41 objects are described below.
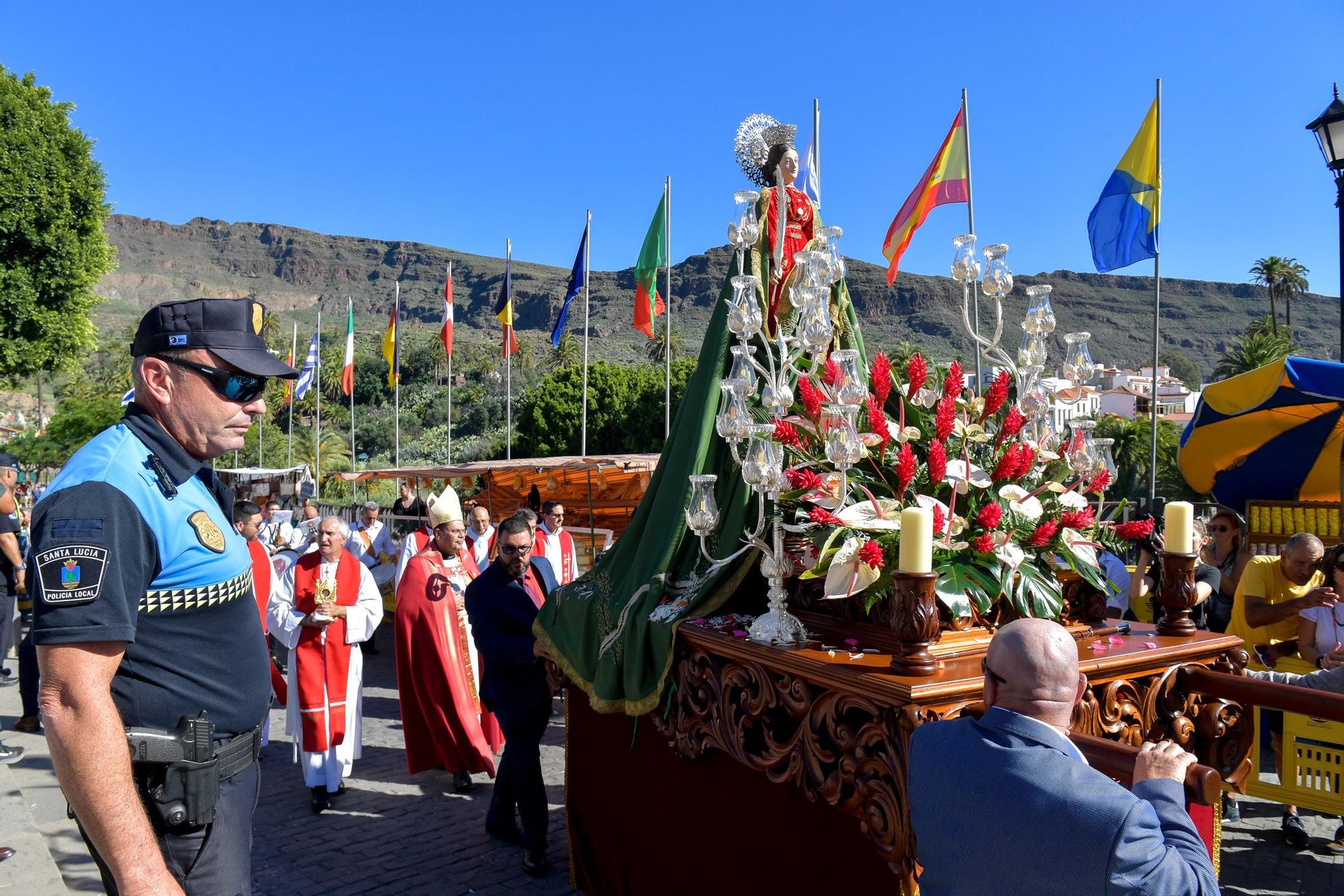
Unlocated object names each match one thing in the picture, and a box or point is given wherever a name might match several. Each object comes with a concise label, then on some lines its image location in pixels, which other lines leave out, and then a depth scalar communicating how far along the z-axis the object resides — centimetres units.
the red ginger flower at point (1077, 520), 302
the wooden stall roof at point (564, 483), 1321
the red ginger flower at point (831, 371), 278
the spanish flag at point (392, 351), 2452
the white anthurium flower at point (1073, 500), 310
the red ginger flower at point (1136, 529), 317
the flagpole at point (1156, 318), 942
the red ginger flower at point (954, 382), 312
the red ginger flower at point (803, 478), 292
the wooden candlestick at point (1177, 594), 312
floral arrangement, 280
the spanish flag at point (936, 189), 925
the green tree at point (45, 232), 1867
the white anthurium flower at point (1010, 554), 285
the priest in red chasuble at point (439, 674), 606
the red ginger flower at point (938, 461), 289
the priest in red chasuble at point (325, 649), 571
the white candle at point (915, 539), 234
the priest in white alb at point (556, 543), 947
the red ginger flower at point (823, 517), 280
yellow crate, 353
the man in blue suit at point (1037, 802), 158
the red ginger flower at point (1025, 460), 299
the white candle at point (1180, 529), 317
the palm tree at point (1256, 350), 4134
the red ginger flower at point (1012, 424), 312
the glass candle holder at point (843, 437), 274
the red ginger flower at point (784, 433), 290
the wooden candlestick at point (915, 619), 233
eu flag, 1720
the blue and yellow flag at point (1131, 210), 948
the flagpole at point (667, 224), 1527
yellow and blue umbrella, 670
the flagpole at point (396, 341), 2349
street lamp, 623
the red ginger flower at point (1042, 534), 298
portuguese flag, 1535
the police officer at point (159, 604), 175
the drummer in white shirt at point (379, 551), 1188
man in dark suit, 466
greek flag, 2366
